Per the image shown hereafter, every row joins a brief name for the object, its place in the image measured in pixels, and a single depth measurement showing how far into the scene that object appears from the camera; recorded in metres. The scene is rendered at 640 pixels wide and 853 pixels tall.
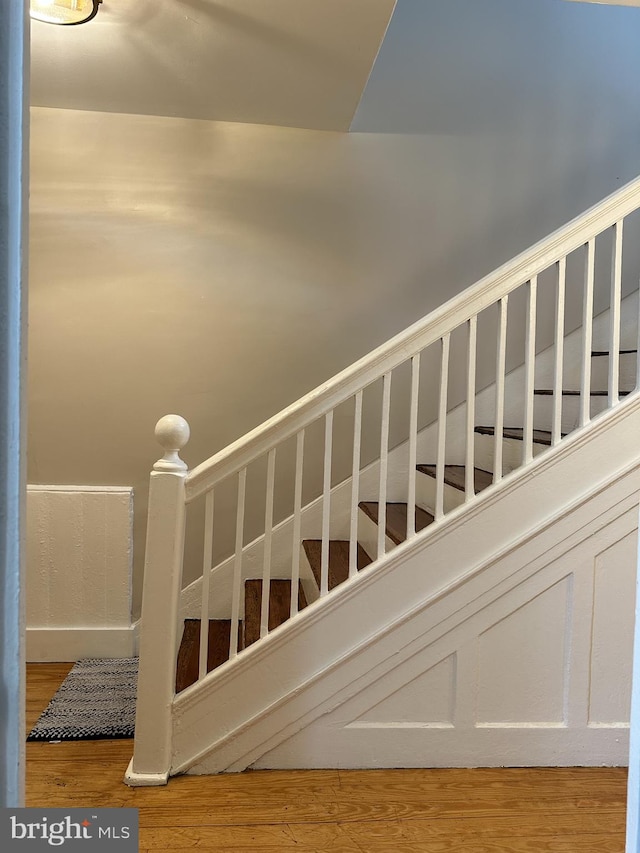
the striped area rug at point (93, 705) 2.12
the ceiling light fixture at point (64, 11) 1.91
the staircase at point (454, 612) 1.90
